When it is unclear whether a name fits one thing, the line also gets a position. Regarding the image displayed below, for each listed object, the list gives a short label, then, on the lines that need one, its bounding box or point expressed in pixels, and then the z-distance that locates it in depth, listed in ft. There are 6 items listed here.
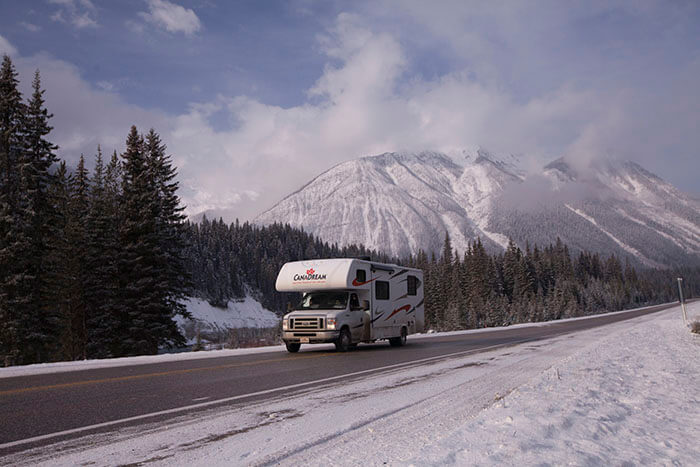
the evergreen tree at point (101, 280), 92.02
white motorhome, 54.29
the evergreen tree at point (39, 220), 82.38
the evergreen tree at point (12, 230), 76.95
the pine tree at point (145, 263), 92.32
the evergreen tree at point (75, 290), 91.76
